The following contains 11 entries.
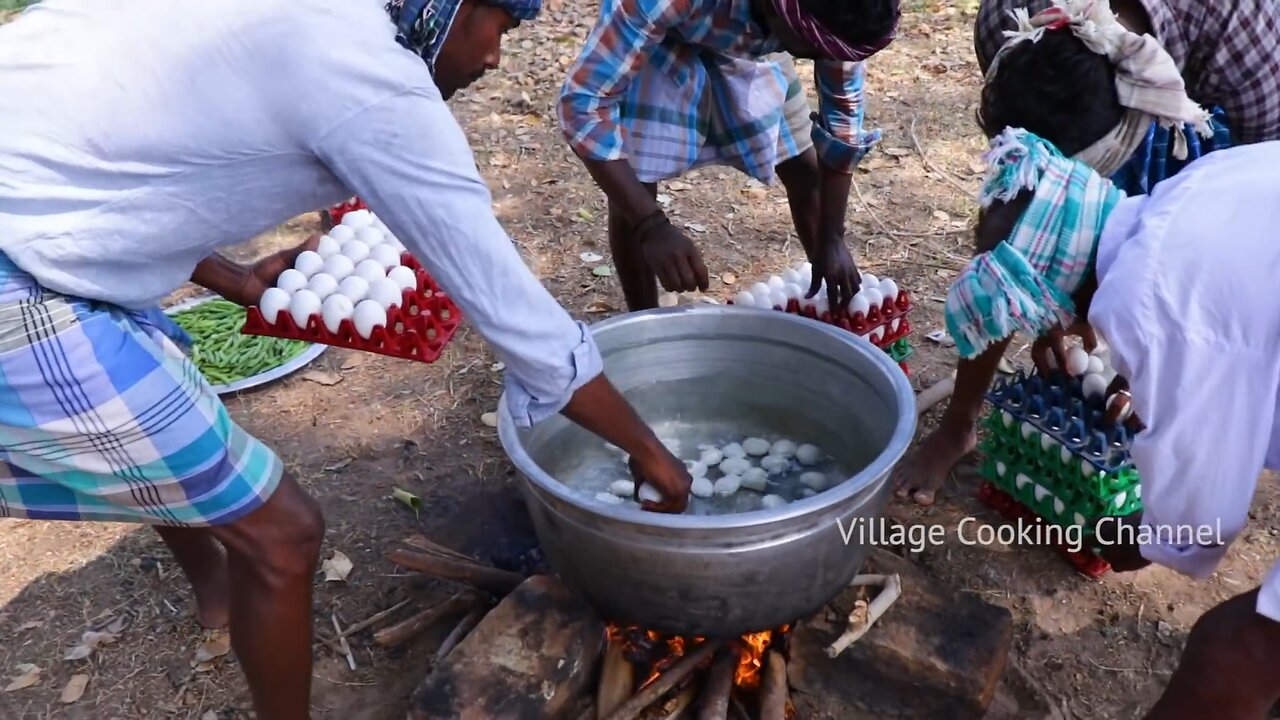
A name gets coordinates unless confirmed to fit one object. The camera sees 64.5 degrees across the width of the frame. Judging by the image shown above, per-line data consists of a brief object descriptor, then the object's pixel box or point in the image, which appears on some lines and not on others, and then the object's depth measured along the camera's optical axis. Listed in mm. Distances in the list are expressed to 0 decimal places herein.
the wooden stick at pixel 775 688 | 1909
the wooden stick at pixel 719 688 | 1909
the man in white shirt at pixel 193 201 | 1272
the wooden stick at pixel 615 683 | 1946
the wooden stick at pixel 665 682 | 1897
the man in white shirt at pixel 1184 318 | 1267
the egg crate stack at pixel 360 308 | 2340
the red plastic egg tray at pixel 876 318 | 2584
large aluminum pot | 1674
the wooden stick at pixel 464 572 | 2229
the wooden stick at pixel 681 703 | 1964
